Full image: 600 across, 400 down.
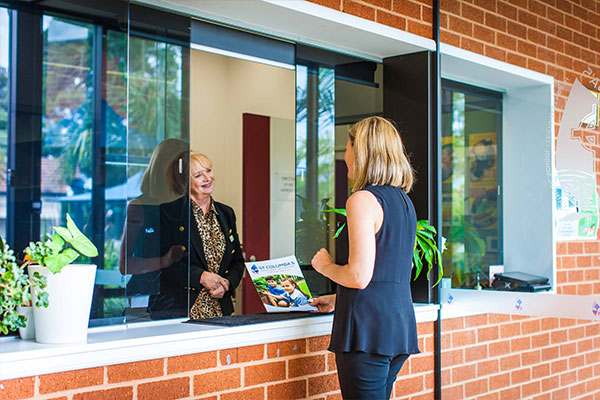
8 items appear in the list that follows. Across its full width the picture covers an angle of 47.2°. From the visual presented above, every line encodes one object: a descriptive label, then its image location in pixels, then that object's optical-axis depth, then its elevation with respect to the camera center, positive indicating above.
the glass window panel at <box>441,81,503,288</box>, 3.47 +0.18
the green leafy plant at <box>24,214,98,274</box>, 2.11 -0.11
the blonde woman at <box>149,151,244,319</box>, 2.82 -0.17
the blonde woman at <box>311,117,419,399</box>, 2.40 -0.20
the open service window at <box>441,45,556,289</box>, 3.25 +0.24
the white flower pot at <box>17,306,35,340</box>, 2.24 -0.36
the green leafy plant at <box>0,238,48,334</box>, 2.00 -0.22
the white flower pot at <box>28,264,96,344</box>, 2.12 -0.28
